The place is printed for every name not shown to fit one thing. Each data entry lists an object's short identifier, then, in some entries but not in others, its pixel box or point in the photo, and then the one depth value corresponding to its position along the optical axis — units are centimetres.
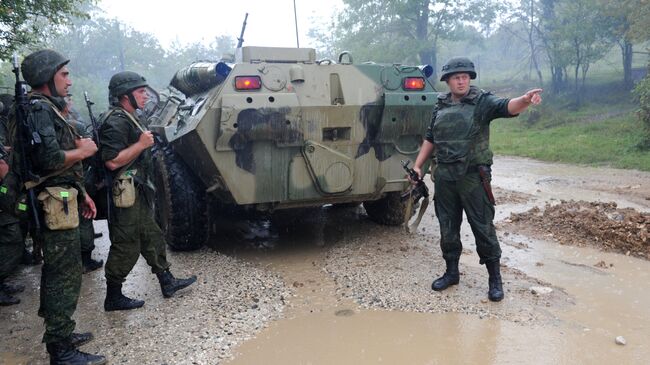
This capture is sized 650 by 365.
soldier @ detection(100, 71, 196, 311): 362
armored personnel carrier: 443
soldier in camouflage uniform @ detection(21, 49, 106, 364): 294
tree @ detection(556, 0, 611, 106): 1928
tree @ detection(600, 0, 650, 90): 1503
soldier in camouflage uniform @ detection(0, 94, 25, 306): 394
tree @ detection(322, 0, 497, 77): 2345
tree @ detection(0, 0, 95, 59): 655
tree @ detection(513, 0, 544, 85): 2606
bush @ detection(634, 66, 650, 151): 1124
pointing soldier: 373
